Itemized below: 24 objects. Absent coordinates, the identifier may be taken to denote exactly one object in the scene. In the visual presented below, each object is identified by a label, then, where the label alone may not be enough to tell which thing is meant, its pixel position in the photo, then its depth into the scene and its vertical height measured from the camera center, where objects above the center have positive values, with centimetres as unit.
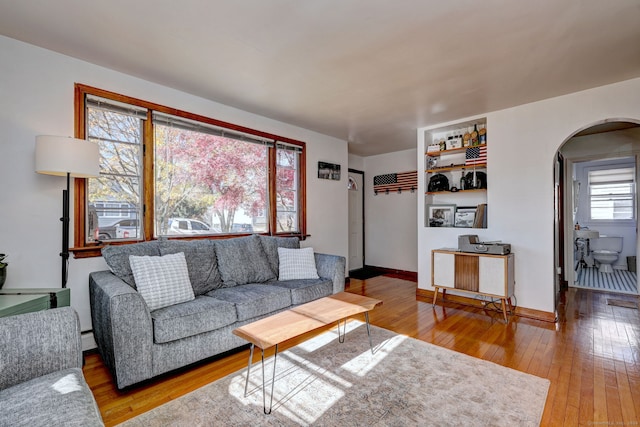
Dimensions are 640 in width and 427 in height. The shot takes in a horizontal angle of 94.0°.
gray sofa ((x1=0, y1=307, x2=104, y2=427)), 105 -68
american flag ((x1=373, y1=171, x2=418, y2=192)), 579 +70
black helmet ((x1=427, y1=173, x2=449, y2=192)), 434 +48
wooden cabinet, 334 -69
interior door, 630 -8
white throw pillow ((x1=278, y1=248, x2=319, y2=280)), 338 -55
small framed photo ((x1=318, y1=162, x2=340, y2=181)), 478 +75
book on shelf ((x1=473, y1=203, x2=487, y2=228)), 394 -2
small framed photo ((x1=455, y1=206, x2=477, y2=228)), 419 -2
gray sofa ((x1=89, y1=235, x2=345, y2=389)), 195 -71
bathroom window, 603 +44
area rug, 172 -117
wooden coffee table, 182 -74
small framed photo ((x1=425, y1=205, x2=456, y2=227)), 439 +1
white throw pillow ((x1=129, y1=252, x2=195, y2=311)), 231 -51
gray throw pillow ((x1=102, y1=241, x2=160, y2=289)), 241 -34
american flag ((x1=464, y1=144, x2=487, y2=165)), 393 +81
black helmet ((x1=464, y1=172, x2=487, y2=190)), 401 +48
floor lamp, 212 +44
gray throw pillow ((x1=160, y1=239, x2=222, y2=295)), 277 -43
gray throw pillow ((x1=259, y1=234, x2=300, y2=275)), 348 -35
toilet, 582 -72
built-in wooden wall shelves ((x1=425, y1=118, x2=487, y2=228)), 401 +59
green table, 178 -53
